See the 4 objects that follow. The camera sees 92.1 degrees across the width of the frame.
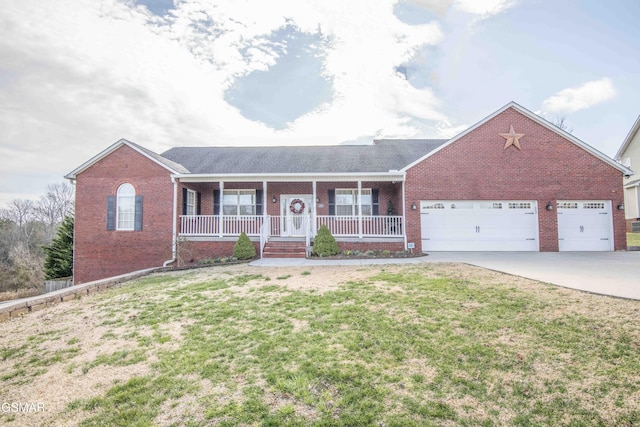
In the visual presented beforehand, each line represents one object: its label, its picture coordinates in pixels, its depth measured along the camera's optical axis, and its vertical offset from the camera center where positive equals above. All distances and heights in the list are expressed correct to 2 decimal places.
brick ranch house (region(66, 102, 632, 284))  13.13 +1.07
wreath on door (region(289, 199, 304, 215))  14.74 +1.00
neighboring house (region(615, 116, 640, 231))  19.66 +4.11
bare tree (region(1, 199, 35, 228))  33.22 +2.10
